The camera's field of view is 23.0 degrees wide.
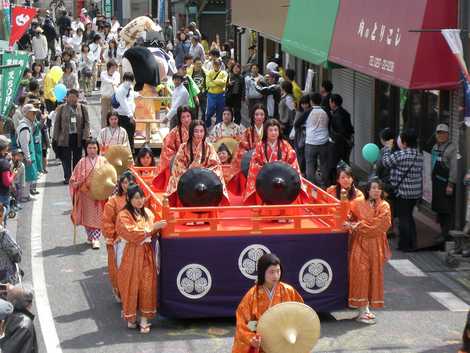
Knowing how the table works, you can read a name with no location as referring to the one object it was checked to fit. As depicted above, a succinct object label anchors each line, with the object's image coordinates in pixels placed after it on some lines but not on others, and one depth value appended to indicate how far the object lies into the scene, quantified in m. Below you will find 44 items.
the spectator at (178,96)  20.45
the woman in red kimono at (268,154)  12.38
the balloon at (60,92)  22.48
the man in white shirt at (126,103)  19.91
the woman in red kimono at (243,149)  13.69
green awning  19.06
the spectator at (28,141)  17.95
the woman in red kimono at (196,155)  12.34
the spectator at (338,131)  17.61
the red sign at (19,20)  24.80
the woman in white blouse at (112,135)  16.55
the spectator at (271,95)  22.36
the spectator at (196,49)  30.33
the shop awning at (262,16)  24.86
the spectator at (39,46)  34.81
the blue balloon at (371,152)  15.59
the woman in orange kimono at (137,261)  10.94
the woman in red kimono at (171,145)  13.49
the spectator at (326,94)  18.44
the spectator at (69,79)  24.84
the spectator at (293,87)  21.09
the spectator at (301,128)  18.11
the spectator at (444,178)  14.16
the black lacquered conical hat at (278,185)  11.76
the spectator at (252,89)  23.06
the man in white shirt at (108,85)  22.44
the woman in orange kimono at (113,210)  11.76
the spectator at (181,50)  31.35
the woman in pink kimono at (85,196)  14.26
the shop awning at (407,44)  13.81
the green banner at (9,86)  18.47
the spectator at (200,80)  24.58
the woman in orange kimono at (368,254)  11.34
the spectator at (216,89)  23.66
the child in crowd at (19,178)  16.61
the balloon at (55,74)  23.98
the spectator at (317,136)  17.53
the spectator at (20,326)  8.00
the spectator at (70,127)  18.84
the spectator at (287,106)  20.23
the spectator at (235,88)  23.61
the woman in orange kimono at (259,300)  8.41
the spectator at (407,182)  14.36
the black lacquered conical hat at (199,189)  11.63
